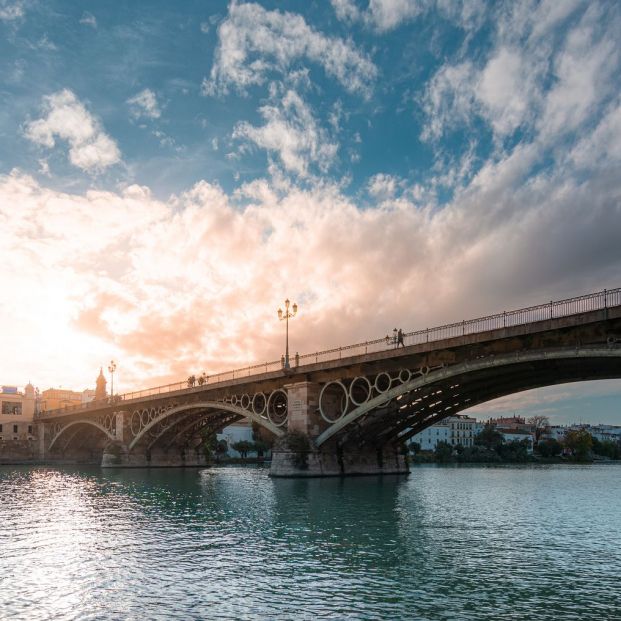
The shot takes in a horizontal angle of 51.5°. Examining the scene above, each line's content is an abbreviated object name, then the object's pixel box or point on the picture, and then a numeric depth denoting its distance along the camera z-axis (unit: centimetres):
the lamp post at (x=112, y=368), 8519
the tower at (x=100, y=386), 15125
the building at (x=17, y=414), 12650
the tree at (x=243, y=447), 13038
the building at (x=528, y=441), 17219
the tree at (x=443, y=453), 13250
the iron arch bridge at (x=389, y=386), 3516
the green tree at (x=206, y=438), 8393
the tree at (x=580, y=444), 14675
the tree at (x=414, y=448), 14850
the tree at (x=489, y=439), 15438
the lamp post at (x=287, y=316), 5353
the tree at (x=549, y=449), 15512
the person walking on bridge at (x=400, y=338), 4416
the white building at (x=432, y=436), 18188
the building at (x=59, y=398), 15875
